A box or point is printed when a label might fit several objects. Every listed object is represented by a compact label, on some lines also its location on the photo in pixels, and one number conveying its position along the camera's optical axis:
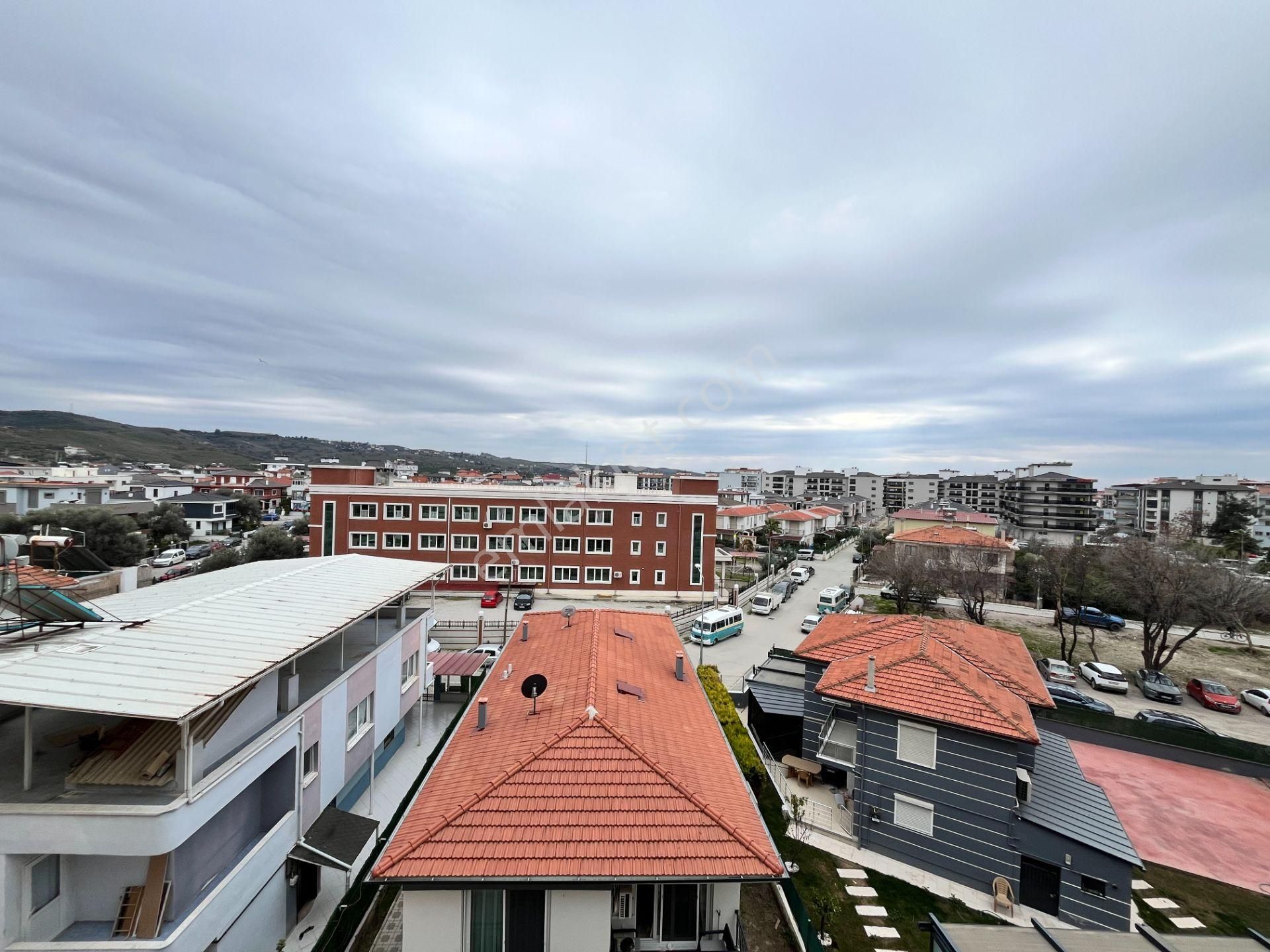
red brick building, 31.50
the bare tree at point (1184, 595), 21.08
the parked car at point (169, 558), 36.22
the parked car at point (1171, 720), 15.96
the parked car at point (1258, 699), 18.75
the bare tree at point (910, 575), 29.11
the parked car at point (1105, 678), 19.89
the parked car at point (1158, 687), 19.23
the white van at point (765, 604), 29.33
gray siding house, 9.26
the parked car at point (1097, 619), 28.88
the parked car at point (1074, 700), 17.73
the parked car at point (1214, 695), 18.73
